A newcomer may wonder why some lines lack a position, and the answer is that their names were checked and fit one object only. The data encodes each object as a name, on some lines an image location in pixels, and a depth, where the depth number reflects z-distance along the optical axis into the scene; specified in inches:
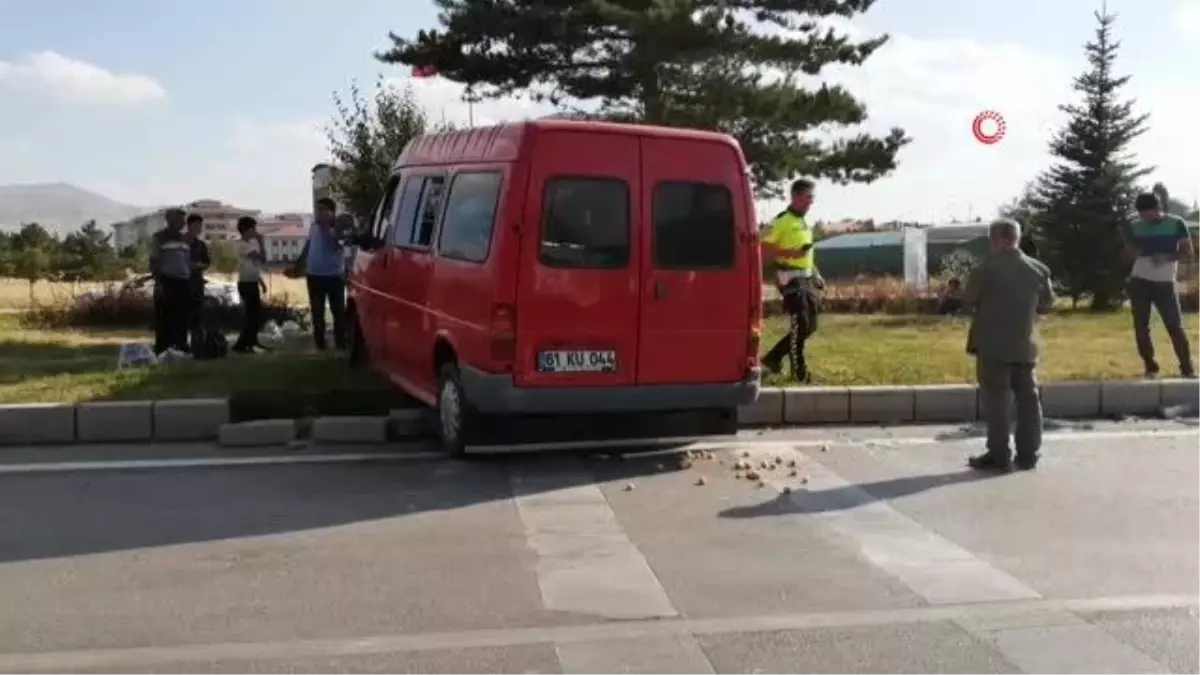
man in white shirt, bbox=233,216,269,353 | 504.7
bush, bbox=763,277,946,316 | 829.8
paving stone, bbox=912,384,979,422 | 393.7
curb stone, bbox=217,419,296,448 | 350.0
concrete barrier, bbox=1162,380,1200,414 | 410.3
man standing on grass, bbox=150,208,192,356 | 460.8
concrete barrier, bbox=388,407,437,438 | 360.2
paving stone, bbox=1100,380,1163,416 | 403.2
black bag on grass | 472.1
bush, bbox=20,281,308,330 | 683.4
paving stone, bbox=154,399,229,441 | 356.2
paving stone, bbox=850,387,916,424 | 390.3
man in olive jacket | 315.3
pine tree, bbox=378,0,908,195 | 762.8
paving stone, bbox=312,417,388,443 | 353.4
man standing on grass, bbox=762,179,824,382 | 409.4
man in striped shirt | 438.0
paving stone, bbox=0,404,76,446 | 349.4
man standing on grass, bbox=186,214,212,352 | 475.8
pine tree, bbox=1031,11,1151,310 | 929.5
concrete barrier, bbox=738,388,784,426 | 381.1
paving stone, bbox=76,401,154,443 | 352.5
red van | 305.0
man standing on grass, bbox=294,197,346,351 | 485.1
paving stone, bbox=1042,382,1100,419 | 399.9
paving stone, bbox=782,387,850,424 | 385.7
